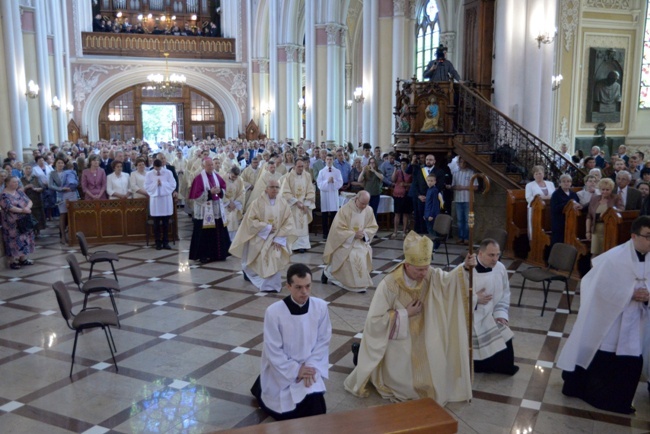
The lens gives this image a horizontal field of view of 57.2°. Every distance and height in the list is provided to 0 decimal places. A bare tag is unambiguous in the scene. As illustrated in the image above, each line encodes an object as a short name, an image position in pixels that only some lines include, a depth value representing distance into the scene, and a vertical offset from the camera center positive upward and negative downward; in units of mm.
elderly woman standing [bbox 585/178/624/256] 8461 -843
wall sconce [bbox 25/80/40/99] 19188 +1997
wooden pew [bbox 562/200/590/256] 8945 -1206
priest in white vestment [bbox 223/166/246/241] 11156 -802
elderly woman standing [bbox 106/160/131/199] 12117 -643
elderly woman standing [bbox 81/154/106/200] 12016 -610
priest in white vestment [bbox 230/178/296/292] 8734 -1285
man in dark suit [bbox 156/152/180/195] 11751 -158
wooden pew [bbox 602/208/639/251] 8062 -1039
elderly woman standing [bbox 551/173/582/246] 9156 -852
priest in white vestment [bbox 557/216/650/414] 4789 -1450
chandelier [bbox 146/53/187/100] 32031 +3769
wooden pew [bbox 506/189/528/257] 10477 -1186
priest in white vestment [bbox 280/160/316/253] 11422 -899
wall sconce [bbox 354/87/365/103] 22625 +2105
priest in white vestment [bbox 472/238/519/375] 5512 -1501
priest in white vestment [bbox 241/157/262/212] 13891 -574
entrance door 39344 +1941
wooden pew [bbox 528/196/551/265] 9867 -1322
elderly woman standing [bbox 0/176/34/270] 9734 -1197
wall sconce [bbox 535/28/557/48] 13344 +2481
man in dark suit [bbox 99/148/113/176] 14141 -254
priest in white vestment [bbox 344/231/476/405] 4941 -1542
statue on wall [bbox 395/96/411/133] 12758 +698
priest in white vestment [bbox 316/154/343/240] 12398 -791
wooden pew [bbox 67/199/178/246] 12000 -1405
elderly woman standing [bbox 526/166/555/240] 10117 -679
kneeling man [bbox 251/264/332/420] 4461 -1524
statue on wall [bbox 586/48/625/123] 21453 +2342
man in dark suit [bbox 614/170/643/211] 8914 -688
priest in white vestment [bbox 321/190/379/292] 8680 -1426
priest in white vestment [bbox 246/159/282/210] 11836 -507
